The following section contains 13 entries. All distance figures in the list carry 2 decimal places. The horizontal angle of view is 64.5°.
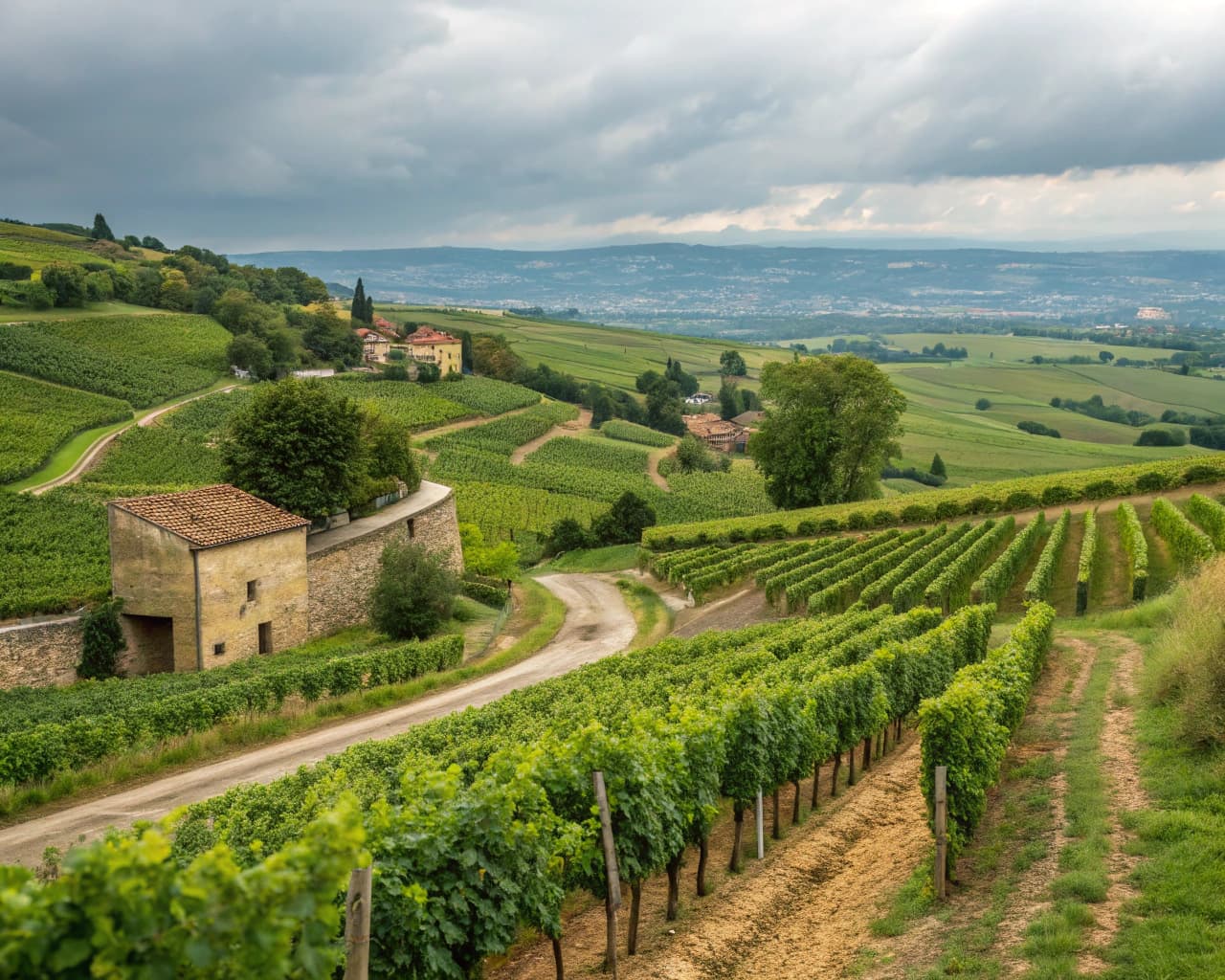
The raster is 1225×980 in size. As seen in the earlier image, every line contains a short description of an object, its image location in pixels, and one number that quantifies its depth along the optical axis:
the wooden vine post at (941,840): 11.14
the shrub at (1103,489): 47.66
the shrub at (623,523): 61.41
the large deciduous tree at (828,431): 61.28
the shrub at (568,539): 61.12
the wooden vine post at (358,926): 6.78
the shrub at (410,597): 34.22
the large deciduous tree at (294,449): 38.66
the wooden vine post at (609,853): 10.07
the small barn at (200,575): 28.48
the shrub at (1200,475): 45.72
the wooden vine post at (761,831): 13.69
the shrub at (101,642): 28.36
